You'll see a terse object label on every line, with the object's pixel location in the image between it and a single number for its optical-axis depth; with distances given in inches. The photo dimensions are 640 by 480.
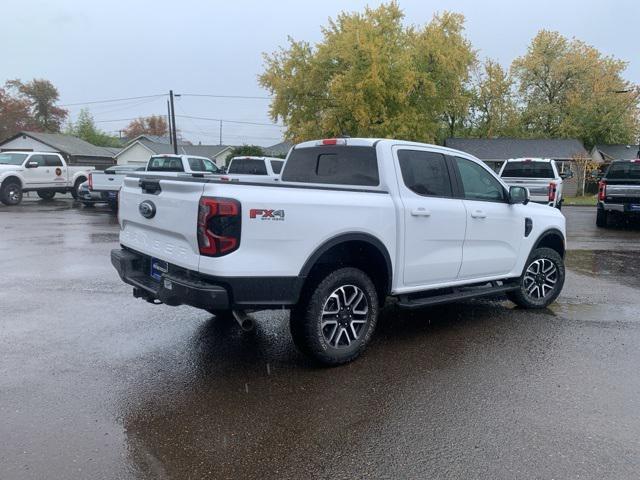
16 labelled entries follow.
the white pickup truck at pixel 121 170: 764.0
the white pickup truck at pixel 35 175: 844.6
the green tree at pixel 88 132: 3049.0
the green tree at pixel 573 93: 2133.4
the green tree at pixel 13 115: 2559.1
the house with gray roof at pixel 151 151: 2522.1
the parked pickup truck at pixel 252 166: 770.5
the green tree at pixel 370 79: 1454.2
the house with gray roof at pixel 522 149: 1758.1
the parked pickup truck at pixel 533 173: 652.0
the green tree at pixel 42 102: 2842.0
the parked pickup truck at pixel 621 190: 609.0
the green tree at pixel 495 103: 2283.5
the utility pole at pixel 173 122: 1638.8
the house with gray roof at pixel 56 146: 1752.0
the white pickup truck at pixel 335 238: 158.4
